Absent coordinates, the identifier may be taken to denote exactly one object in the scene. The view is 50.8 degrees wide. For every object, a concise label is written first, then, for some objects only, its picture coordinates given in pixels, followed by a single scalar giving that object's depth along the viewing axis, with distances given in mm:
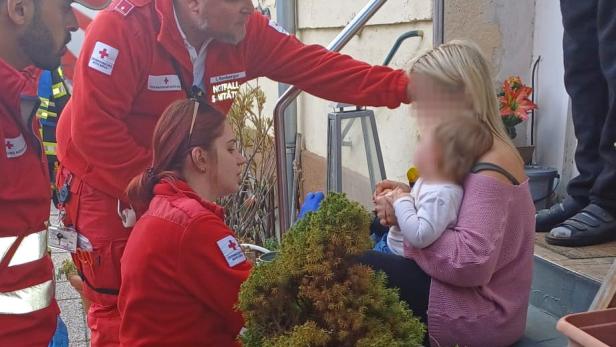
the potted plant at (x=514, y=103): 3041
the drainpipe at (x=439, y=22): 3031
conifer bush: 1303
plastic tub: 3072
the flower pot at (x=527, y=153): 3238
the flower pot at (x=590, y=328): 1400
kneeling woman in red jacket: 1745
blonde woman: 1856
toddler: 1853
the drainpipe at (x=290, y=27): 4262
